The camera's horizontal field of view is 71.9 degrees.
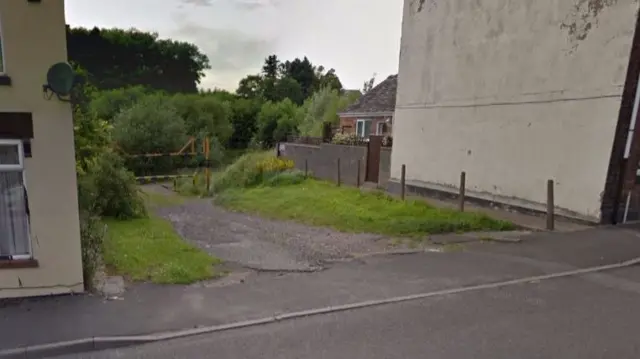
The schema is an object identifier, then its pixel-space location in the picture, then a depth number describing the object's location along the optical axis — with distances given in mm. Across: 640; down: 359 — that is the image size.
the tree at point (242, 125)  44031
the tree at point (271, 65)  86750
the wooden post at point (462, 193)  12781
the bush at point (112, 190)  12220
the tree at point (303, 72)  79444
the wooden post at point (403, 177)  15285
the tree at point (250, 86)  70444
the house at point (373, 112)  27188
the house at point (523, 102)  10203
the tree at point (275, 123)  39438
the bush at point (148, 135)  29219
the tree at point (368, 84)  54625
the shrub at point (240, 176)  21375
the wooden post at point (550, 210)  10487
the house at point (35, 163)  5633
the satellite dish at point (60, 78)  5648
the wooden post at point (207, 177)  22406
